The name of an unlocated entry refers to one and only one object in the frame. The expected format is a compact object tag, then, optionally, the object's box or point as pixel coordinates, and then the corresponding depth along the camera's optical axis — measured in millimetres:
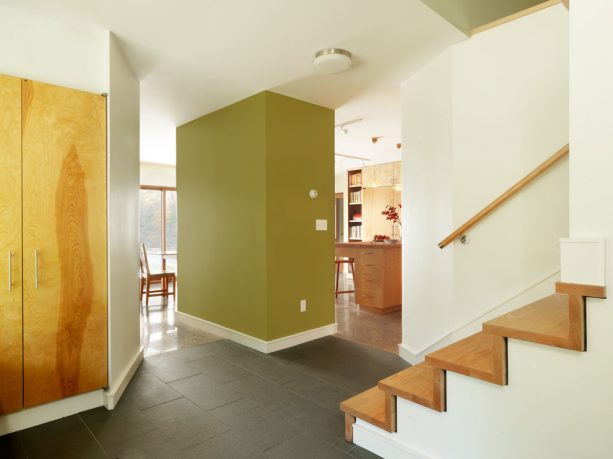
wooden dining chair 5812
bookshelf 8898
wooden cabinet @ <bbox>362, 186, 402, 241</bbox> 7941
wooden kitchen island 5109
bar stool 5987
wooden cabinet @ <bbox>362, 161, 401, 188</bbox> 7941
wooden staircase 1274
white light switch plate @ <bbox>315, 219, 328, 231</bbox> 4060
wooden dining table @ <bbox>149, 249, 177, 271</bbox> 7831
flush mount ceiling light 2783
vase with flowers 7699
